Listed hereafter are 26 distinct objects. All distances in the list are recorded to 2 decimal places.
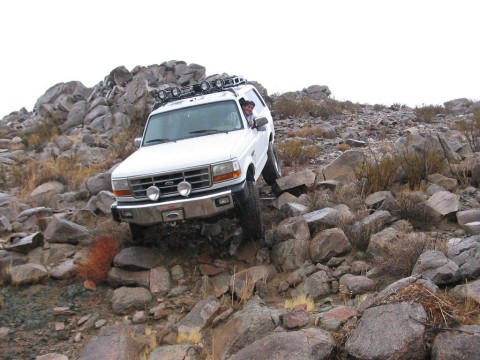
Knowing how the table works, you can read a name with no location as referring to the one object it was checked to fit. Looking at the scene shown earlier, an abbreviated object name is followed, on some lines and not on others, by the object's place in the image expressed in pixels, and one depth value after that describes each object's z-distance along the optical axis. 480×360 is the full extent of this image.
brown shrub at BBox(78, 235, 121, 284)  5.72
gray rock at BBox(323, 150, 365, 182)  7.96
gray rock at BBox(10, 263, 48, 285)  5.50
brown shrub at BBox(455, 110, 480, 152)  8.95
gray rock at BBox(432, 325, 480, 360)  2.82
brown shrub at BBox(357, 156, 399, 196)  7.01
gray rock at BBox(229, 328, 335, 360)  3.25
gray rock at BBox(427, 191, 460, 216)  5.68
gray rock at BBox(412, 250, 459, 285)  3.93
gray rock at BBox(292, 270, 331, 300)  4.76
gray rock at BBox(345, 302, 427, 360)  3.01
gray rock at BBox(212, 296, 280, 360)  3.85
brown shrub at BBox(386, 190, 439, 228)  5.71
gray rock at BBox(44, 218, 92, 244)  6.48
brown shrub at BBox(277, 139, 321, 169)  10.45
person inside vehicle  7.02
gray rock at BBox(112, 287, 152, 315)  5.17
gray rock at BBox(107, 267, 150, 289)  5.62
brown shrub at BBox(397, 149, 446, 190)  7.23
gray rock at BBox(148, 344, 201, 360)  4.00
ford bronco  5.35
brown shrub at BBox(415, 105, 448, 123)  17.12
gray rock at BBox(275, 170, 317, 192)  7.67
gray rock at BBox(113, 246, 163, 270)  5.84
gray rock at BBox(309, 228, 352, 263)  5.31
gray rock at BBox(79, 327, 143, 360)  4.07
